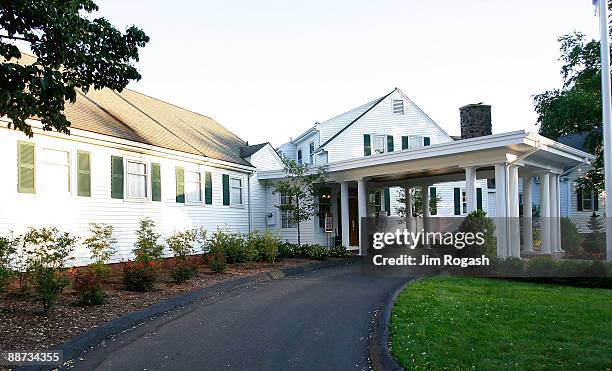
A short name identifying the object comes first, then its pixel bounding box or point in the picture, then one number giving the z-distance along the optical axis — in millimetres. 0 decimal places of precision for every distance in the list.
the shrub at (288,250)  17938
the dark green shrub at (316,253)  17781
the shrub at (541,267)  12016
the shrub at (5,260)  7430
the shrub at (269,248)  16125
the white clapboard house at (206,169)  12055
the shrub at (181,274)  11648
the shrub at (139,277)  10477
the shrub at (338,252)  18625
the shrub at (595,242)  18875
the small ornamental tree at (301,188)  19141
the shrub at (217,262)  13541
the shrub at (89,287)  8812
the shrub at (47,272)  7883
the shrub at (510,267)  12539
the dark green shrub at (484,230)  13094
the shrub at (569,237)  19188
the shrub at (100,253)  9828
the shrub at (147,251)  10852
